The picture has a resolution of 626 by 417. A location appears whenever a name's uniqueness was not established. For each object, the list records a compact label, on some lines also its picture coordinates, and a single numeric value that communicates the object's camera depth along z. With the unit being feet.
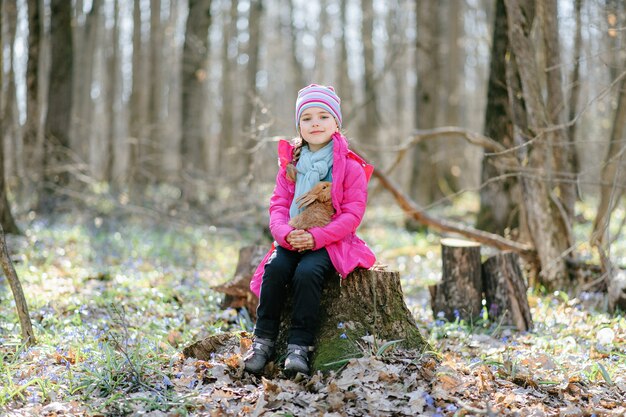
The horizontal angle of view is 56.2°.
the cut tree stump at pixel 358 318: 13.00
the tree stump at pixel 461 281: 18.42
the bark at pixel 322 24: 83.82
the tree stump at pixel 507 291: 17.85
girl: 12.75
